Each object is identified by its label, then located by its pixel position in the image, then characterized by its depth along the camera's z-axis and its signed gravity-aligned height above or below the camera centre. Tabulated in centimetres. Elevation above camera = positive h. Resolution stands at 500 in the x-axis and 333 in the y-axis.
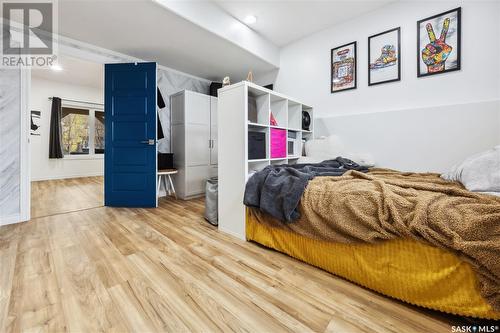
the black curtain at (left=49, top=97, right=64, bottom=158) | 528 +87
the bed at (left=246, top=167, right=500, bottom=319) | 96 -56
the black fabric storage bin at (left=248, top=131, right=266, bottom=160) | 196 +19
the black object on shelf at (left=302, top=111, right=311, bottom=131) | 295 +62
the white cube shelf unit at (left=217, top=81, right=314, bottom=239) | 189 +24
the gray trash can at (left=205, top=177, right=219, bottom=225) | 228 -41
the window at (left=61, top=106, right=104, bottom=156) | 572 +94
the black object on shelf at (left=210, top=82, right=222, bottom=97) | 404 +150
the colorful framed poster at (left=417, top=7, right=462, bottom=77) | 208 +124
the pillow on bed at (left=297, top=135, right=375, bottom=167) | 244 +16
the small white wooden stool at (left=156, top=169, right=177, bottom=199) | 323 -23
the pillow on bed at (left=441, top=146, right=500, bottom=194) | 128 -4
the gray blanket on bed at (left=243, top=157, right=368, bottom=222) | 150 -18
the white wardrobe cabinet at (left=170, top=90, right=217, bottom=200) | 344 +42
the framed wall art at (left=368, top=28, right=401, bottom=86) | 241 +128
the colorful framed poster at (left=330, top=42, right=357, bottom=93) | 273 +129
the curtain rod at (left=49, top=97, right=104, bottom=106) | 541 +168
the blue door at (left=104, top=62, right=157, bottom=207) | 296 +42
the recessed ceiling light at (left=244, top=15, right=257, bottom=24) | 271 +190
